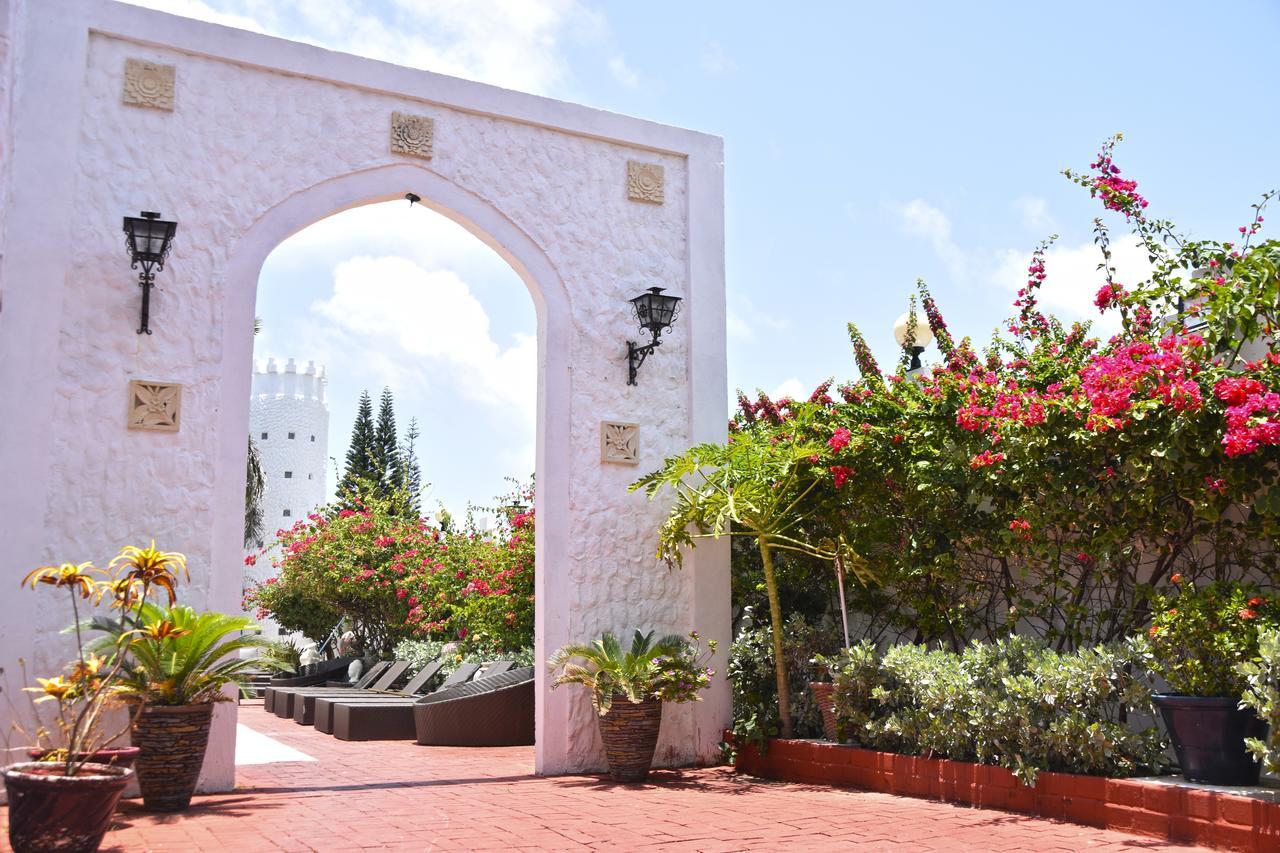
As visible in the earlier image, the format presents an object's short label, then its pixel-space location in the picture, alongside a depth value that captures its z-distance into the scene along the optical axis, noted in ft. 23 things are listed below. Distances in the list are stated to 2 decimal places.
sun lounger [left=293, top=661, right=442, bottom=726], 35.96
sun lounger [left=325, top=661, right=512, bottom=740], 31.83
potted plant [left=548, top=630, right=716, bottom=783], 22.44
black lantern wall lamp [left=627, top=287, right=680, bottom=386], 25.54
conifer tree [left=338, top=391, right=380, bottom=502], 120.88
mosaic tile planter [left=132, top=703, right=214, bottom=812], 17.92
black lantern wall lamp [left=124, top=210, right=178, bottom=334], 20.53
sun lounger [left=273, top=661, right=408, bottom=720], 38.99
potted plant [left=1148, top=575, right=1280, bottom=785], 15.48
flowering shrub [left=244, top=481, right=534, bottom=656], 35.06
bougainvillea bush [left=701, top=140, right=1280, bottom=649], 16.87
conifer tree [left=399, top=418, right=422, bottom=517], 126.63
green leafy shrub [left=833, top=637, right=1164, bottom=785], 17.20
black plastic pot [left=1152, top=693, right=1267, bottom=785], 15.53
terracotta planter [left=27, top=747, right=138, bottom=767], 15.12
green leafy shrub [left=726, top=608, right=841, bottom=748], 24.21
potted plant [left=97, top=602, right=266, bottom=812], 17.94
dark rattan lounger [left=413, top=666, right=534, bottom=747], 29.55
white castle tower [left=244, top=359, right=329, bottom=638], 139.13
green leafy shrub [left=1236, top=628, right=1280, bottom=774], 14.05
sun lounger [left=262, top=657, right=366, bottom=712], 45.94
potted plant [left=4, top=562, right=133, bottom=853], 13.06
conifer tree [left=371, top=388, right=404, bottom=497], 122.01
